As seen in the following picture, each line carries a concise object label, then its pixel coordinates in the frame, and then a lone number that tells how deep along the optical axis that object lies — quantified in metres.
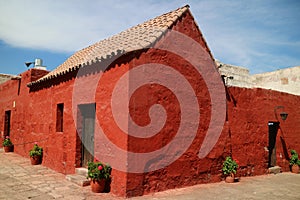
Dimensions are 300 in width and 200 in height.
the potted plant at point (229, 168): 8.29
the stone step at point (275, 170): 10.38
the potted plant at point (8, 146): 12.74
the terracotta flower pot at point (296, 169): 11.12
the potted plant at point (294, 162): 11.14
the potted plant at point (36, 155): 9.71
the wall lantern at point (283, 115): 10.36
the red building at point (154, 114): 6.25
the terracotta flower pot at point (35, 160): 9.72
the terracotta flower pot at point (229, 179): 8.13
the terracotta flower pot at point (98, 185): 6.20
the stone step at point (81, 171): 7.44
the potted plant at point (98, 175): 6.17
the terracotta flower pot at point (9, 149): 12.73
